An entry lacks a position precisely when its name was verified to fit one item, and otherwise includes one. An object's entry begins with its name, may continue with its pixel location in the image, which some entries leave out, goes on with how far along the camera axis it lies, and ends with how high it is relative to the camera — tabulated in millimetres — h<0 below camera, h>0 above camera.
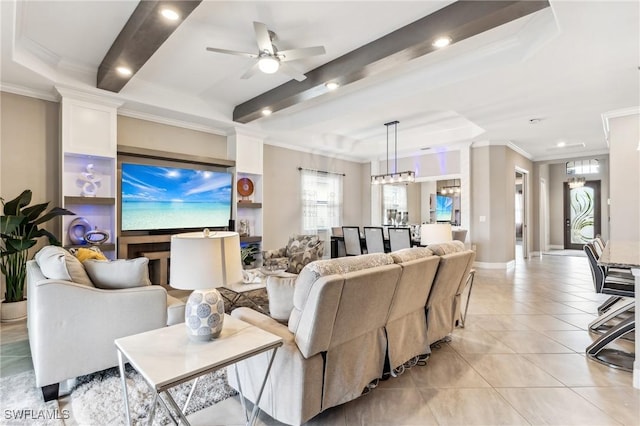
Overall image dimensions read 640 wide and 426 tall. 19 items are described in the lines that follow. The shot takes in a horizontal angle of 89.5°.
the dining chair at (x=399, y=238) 5355 -422
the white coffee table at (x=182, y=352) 1400 -676
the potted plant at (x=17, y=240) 3484 -266
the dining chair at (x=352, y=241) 6230 -534
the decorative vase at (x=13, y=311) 3604 -1077
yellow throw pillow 3121 -388
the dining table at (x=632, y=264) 2338 -389
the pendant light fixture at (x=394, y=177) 6195 +714
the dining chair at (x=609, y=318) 2699 -973
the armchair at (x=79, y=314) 2105 -695
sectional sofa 1767 -733
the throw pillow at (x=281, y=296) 2087 -535
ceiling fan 2809 +1484
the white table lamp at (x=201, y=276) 1679 -320
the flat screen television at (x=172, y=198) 4660 +270
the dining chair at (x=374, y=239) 5781 -468
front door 10133 -54
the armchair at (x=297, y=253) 4867 -626
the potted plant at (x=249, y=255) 5688 -731
